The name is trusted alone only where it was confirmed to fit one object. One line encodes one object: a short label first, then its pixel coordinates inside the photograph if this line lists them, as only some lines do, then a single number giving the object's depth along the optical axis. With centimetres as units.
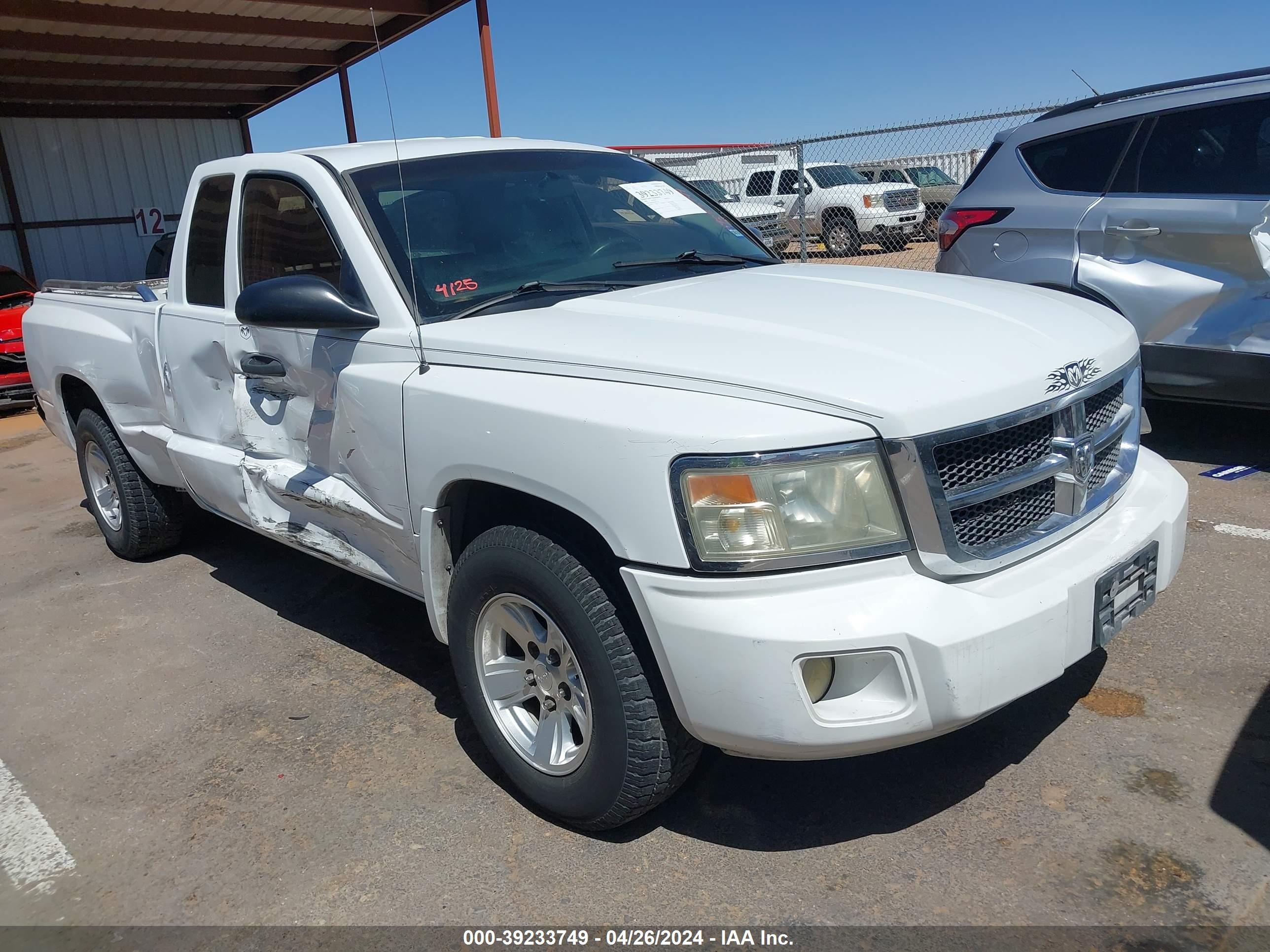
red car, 1056
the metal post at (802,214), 1054
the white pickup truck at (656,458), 218
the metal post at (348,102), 1388
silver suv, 480
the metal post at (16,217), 1511
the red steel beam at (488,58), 1078
